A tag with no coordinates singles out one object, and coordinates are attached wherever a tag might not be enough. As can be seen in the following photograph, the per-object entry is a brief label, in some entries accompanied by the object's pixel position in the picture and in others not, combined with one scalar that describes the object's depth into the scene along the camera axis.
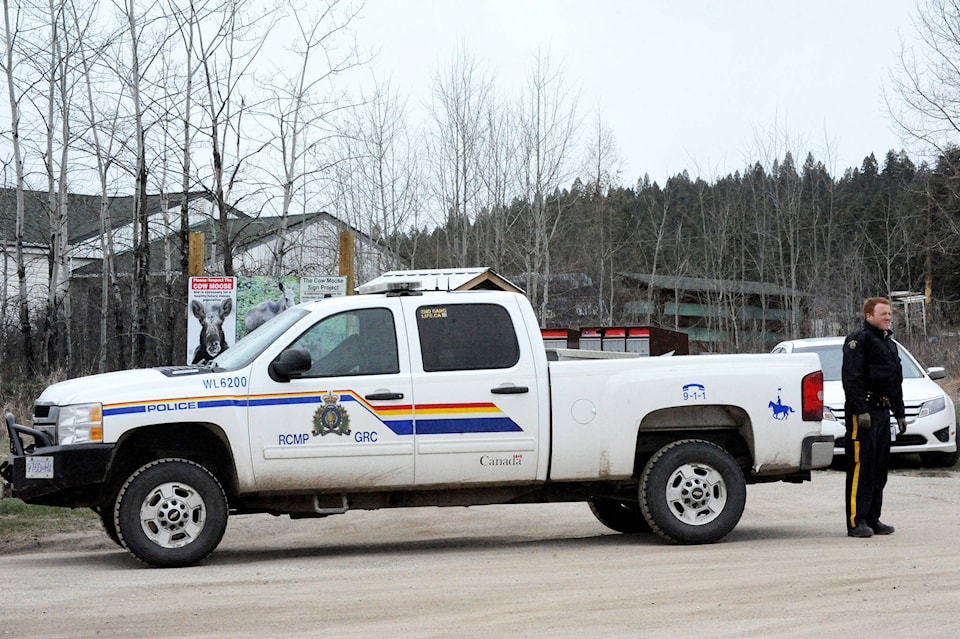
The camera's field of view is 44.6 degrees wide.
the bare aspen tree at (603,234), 47.17
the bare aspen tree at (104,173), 22.98
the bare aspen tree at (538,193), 38.69
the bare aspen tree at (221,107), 18.75
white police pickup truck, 8.39
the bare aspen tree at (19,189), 23.31
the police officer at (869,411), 9.36
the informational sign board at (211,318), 14.68
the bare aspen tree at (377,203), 37.78
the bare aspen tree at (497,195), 39.34
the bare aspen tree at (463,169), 39.03
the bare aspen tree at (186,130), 19.38
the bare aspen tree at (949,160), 28.89
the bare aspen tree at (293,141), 20.14
